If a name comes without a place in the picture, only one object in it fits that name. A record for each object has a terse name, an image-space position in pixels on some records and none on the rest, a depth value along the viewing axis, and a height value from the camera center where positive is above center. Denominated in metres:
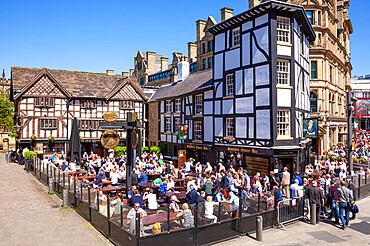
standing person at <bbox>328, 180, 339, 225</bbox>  11.94 -3.17
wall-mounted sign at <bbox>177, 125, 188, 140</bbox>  27.91 -0.34
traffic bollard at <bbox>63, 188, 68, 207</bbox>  14.00 -3.31
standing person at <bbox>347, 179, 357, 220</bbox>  13.29 -2.72
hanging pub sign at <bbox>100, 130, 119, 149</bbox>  21.12 -0.83
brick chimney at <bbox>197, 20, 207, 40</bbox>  46.88 +15.94
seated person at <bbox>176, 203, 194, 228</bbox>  9.25 -2.83
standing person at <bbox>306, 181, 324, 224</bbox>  12.11 -2.92
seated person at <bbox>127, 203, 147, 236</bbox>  8.81 -2.73
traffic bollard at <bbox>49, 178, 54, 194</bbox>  17.00 -3.37
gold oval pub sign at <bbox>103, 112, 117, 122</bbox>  16.12 +0.61
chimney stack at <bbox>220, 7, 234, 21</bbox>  41.12 +16.21
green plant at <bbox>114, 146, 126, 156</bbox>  32.25 -2.55
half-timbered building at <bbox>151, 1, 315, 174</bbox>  19.89 +2.68
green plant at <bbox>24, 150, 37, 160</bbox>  25.72 -2.35
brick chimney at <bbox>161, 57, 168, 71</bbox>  60.91 +13.47
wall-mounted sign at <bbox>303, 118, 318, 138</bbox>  22.58 -0.02
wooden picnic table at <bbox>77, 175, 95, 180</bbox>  17.95 -3.02
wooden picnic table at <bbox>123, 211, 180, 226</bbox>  8.92 -2.78
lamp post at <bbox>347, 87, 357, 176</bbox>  16.22 +0.14
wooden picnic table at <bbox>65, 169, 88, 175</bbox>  19.10 -2.97
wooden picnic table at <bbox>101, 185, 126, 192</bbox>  14.91 -3.15
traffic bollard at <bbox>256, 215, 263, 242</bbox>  10.18 -3.54
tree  41.35 +2.23
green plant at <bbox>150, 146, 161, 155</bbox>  33.62 -2.47
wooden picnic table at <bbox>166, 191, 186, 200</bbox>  13.59 -3.20
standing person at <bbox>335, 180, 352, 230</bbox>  11.52 -2.91
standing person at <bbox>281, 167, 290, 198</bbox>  16.81 -3.11
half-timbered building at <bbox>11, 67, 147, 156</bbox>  30.86 +2.85
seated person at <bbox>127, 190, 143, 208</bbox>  10.76 -2.66
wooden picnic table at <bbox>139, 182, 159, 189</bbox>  15.23 -3.03
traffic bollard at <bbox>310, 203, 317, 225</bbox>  11.80 -3.49
